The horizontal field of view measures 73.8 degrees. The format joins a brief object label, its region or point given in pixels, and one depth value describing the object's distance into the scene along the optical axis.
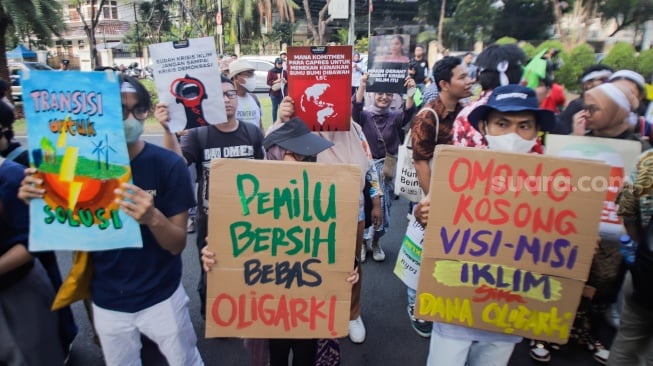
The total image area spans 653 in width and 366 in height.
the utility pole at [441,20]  30.21
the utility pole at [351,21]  10.08
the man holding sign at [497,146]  1.92
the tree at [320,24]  24.33
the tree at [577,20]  22.59
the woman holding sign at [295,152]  2.11
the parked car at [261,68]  18.66
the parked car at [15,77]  13.16
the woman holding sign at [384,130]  4.06
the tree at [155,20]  31.73
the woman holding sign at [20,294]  1.87
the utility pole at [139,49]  31.23
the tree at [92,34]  15.03
